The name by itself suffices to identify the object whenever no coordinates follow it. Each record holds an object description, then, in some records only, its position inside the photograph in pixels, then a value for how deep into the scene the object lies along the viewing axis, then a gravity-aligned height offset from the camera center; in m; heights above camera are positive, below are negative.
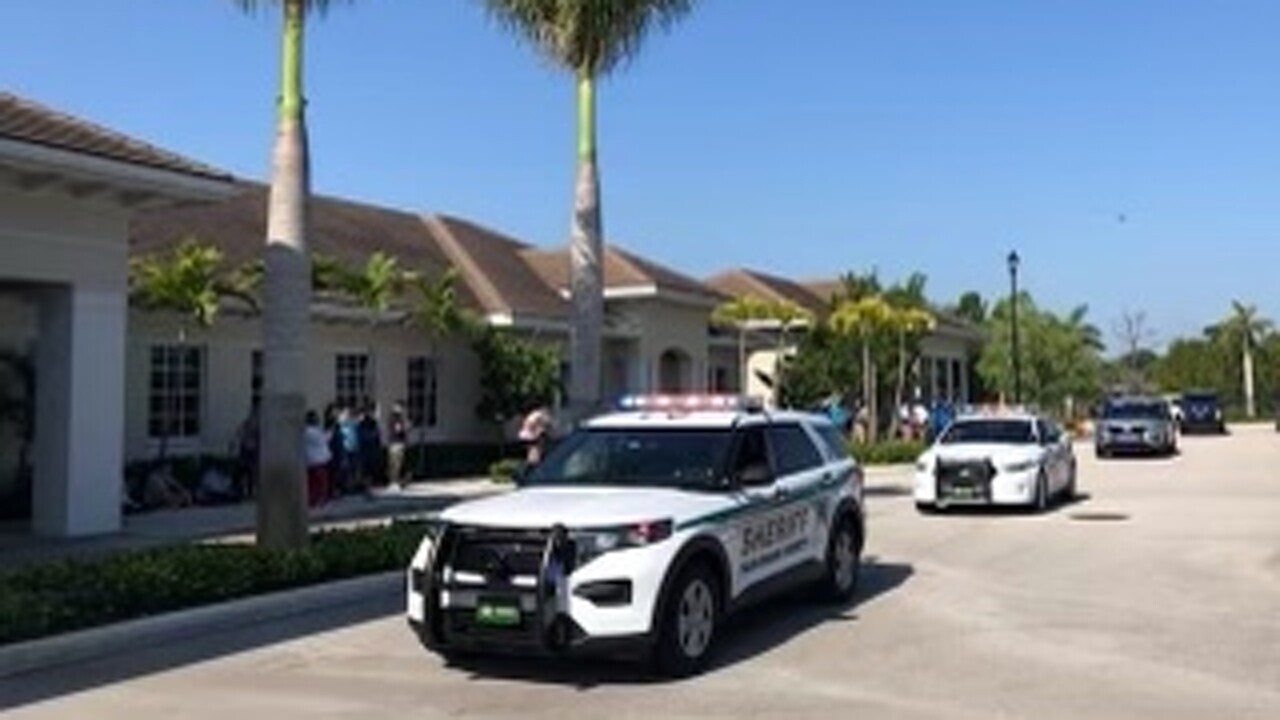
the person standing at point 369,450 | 27.03 -0.19
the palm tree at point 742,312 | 41.56 +3.32
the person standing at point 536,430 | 28.66 +0.17
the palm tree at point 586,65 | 20.91 +5.00
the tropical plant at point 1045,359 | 67.12 +3.42
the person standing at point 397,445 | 28.62 -0.10
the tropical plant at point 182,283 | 23.22 +2.29
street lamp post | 54.60 +3.92
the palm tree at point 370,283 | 28.56 +2.81
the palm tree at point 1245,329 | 102.69 +7.11
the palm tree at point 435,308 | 30.53 +2.51
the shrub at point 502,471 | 30.02 -0.62
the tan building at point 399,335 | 25.67 +2.12
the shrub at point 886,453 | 38.06 -0.35
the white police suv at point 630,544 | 9.76 -0.68
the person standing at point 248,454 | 24.48 -0.22
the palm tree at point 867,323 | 44.47 +3.25
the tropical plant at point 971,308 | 87.06 +7.38
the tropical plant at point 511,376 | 32.66 +1.30
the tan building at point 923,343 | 50.81 +3.70
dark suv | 62.94 +0.90
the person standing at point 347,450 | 26.39 -0.17
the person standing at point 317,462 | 23.39 -0.33
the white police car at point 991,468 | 23.55 -0.44
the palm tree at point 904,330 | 45.25 +3.23
